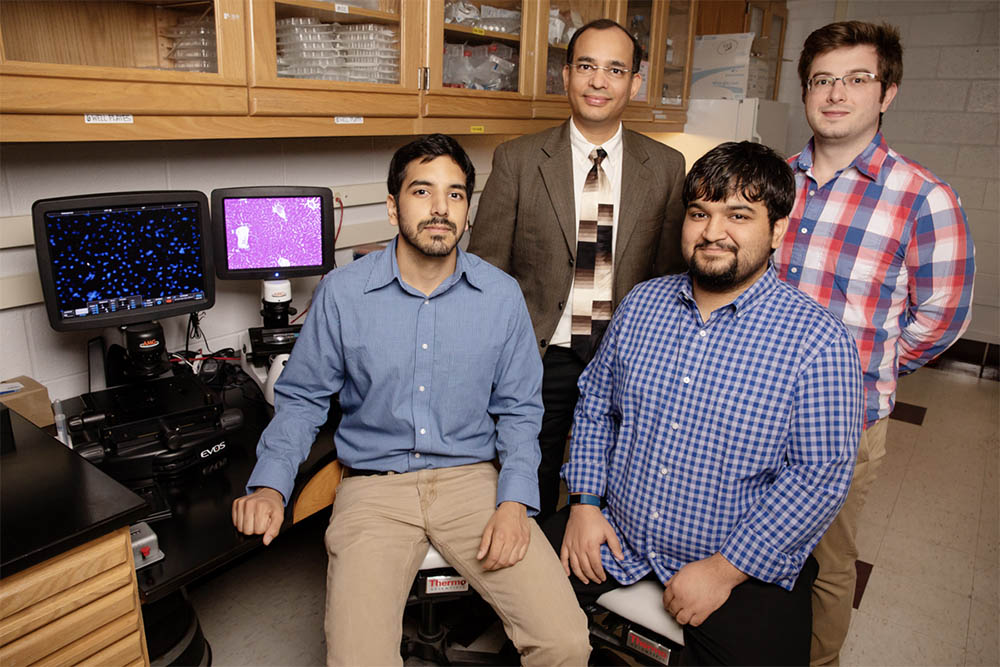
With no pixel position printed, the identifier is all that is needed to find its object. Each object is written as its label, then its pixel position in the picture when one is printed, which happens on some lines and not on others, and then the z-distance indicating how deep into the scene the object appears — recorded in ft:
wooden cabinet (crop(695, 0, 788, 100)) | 12.17
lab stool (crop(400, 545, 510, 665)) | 5.08
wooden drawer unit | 3.57
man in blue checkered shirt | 4.68
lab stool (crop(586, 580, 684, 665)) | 4.74
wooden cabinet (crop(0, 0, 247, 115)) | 4.21
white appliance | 11.95
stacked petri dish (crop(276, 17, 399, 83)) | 5.67
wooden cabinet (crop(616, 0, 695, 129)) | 9.96
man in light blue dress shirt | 4.88
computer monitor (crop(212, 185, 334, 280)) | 6.28
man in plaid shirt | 5.37
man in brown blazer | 6.30
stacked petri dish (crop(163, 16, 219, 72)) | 5.07
